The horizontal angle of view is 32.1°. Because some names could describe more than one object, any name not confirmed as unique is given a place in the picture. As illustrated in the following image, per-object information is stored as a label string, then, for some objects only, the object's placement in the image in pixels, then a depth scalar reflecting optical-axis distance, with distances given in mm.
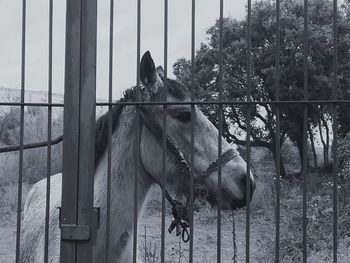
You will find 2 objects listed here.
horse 3350
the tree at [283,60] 13195
